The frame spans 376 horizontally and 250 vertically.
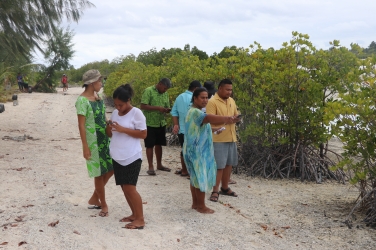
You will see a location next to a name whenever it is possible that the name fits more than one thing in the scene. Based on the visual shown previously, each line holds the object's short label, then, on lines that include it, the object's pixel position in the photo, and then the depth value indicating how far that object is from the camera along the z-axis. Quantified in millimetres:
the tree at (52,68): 37812
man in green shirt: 8031
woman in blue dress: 5574
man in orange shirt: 6453
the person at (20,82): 33325
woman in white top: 5109
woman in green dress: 5258
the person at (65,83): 39944
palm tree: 11062
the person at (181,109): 7738
